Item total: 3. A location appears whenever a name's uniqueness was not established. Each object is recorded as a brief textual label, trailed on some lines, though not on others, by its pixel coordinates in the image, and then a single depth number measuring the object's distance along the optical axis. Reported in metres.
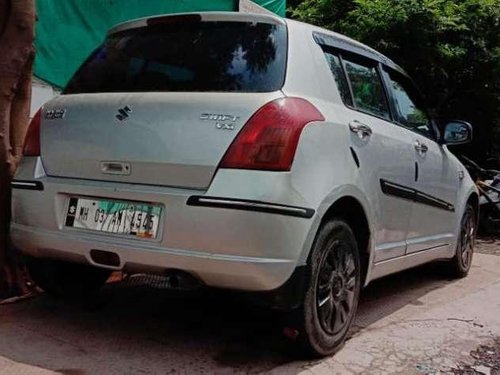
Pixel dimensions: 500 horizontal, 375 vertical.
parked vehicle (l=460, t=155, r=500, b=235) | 7.59
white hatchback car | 2.65
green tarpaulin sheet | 5.03
